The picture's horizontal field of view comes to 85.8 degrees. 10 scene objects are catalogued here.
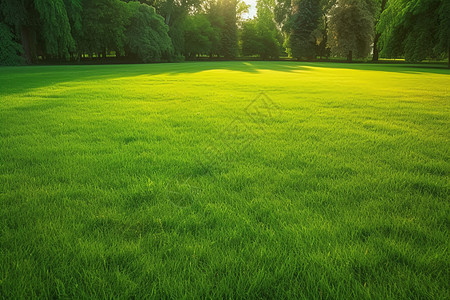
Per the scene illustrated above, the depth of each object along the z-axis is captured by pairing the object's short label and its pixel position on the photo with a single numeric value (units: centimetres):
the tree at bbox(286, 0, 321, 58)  4981
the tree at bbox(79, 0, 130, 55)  3338
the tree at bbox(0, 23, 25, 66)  2398
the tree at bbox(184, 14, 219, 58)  5233
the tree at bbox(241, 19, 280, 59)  6012
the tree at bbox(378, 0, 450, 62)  2516
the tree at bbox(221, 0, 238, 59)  5756
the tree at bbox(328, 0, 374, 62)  4012
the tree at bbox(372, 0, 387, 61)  4388
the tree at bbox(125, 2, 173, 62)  3870
